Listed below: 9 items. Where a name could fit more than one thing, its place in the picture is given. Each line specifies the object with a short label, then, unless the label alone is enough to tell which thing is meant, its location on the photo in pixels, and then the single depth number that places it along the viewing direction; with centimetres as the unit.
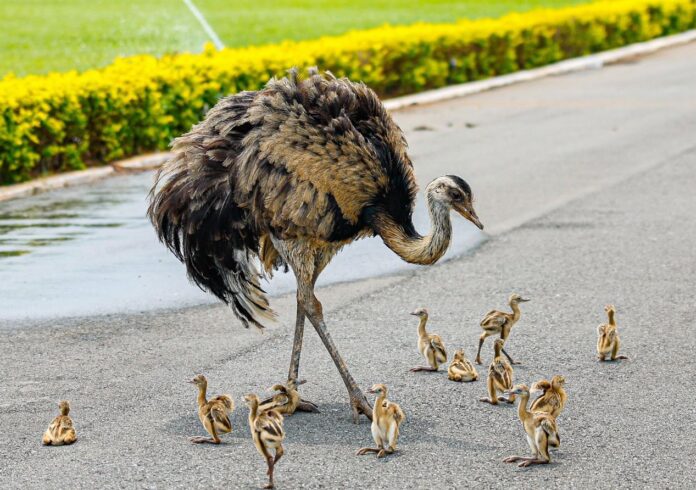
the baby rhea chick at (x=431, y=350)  1652
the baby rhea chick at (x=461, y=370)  1619
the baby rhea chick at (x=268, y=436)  1259
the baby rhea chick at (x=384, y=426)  1347
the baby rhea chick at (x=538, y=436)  1315
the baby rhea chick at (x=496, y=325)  1695
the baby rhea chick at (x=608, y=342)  1670
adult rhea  1486
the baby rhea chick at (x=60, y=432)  1385
